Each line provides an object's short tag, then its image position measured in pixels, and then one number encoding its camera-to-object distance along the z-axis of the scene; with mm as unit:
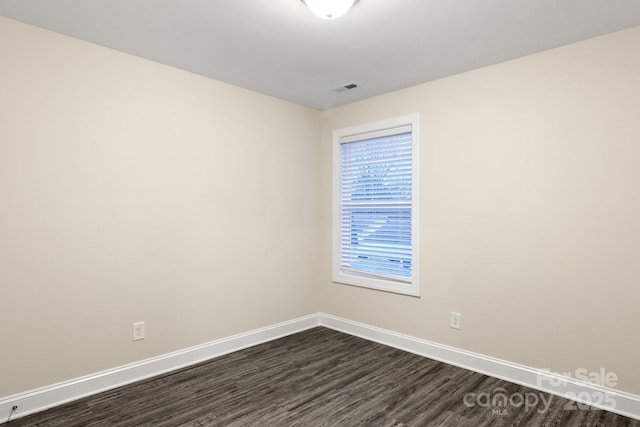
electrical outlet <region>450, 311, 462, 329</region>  3057
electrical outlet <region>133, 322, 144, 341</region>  2747
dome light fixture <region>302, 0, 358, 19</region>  1919
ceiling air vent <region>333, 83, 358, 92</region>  3342
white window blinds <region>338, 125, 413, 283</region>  3492
